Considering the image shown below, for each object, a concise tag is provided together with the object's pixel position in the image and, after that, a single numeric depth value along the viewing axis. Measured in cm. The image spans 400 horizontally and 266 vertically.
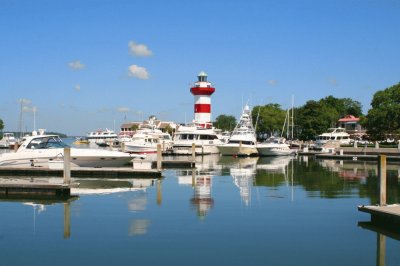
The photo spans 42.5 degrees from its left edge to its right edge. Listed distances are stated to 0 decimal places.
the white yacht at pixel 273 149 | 6259
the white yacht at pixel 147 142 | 6062
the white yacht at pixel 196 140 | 6312
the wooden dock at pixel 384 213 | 1414
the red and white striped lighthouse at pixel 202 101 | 7162
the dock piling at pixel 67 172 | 2103
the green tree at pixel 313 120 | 9012
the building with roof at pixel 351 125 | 10250
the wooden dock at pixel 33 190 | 2047
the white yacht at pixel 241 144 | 6162
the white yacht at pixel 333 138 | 7591
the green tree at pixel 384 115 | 6019
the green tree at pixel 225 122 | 14921
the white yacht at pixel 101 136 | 12551
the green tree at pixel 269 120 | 10500
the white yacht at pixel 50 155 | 3117
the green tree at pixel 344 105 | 11819
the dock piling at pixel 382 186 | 1556
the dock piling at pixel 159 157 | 3173
